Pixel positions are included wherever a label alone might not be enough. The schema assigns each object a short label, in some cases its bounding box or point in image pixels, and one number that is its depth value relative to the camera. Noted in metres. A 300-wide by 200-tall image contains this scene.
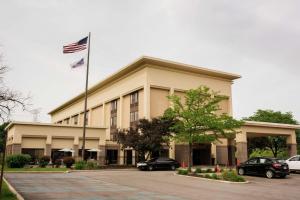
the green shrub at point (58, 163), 39.81
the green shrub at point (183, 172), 28.12
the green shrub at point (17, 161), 35.78
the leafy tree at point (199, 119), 29.94
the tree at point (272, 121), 73.50
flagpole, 36.73
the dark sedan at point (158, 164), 35.94
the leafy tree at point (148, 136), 39.98
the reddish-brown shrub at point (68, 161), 38.06
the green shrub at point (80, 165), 35.28
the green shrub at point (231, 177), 22.58
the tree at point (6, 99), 15.38
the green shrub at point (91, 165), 36.46
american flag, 34.97
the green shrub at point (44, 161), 38.33
